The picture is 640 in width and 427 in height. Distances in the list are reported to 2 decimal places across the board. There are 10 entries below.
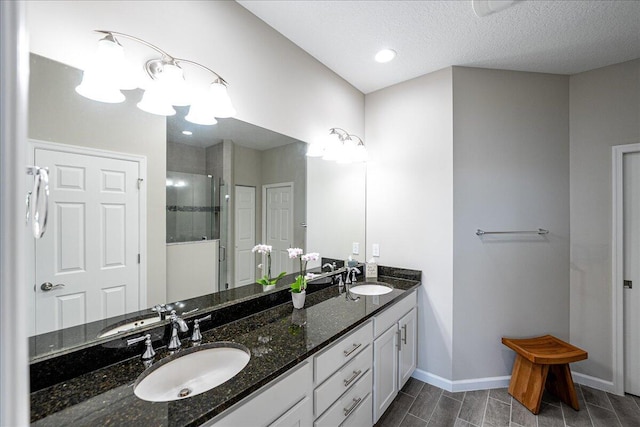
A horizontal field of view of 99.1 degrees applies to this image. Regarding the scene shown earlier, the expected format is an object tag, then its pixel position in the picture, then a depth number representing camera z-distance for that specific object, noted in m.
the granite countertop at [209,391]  0.79
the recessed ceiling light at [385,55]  2.12
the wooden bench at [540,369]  2.00
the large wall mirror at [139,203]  0.98
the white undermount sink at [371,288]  2.32
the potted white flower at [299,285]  1.73
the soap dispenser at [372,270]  2.63
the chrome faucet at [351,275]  2.45
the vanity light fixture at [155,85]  1.06
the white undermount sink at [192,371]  1.01
